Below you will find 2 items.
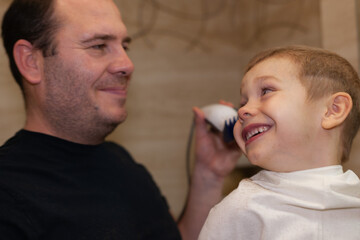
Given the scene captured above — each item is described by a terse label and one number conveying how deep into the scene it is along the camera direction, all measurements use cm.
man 100
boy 71
